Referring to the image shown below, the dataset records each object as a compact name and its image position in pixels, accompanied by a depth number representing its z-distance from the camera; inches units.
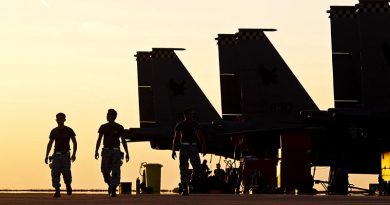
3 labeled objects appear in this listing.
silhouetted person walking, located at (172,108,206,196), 954.7
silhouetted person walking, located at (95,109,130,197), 962.1
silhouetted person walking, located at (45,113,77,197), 980.6
